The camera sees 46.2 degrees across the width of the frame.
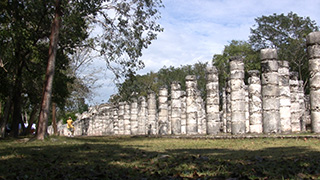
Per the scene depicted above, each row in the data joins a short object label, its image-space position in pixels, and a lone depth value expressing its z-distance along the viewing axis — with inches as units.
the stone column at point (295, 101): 849.3
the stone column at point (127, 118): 1338.6
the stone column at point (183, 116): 971.8
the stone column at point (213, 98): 745.0
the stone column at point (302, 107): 881.3
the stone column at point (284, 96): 756.0
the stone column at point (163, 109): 936.3
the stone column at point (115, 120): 1514.3
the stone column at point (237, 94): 677.3
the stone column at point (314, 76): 558.6
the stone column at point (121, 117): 1366.9
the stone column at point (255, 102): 661.3
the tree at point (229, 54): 1674.5
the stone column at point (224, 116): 1011.2
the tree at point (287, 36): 1376.7
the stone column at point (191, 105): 804.6
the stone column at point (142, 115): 1164.5
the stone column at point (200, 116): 1091.3
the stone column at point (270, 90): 624.1
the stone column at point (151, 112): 1022.4
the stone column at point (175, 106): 883.4
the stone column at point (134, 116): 1213.7
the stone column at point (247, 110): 914.4
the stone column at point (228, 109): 918.4
